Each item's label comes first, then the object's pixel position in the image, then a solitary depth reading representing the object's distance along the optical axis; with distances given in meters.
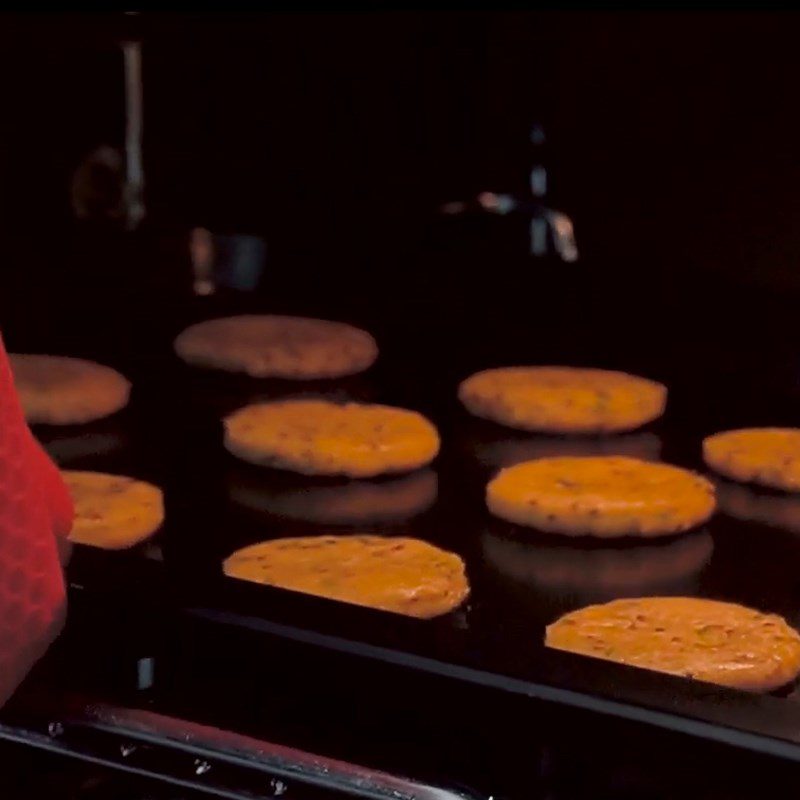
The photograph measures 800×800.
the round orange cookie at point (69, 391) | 1.33
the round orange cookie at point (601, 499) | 1.24
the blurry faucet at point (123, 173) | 1.45
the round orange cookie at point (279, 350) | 1.39
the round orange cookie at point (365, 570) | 1.19
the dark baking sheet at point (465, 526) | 1.09
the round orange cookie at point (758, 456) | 1.28
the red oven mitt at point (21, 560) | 0.95
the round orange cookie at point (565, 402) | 1.33
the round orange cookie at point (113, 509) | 1.23
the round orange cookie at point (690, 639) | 1.14
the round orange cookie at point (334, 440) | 1.29
